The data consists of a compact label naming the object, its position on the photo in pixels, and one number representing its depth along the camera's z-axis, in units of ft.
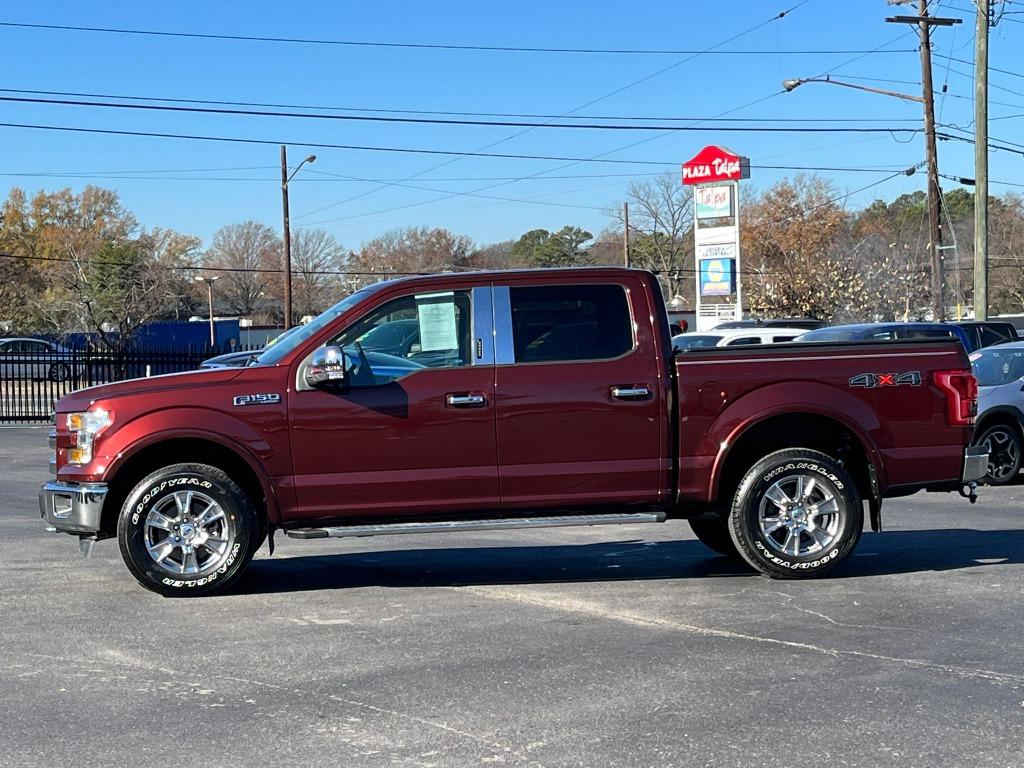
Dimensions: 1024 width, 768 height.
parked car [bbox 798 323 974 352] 60.95
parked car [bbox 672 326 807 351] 73.61
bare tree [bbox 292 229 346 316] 284.00
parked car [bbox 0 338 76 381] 94.58
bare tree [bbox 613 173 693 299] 247.91
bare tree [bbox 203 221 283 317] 313.94
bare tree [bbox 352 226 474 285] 307.99
